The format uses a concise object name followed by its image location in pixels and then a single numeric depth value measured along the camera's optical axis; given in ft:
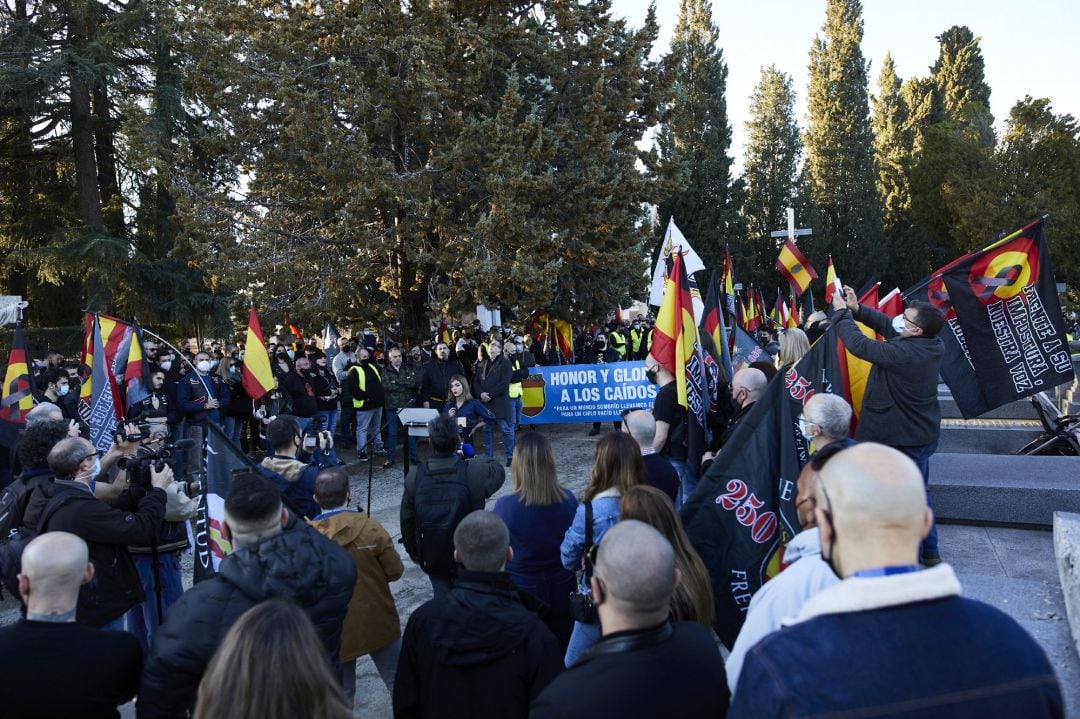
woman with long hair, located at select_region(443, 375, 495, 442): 34.99
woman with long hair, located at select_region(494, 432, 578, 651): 13.47
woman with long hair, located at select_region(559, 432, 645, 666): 12.40
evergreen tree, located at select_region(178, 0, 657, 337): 47.70
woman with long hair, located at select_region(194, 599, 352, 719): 6.72
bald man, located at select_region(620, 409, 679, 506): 15.60
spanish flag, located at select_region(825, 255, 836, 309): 32.17
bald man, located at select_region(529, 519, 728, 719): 6.79
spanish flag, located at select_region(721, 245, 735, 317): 37.68
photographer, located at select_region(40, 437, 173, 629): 12.87
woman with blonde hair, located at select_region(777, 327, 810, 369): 23.02
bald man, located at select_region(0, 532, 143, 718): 8.23
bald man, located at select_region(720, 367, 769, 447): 18.26
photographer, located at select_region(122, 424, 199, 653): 14.32
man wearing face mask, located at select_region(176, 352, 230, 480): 36.40
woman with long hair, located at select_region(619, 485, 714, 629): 9.61
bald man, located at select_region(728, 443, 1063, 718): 5.05
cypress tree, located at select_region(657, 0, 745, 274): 116.06
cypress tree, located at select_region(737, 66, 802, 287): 132.26
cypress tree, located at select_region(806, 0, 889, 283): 140.97
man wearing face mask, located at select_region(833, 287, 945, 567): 17.76
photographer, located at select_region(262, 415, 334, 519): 15.83
